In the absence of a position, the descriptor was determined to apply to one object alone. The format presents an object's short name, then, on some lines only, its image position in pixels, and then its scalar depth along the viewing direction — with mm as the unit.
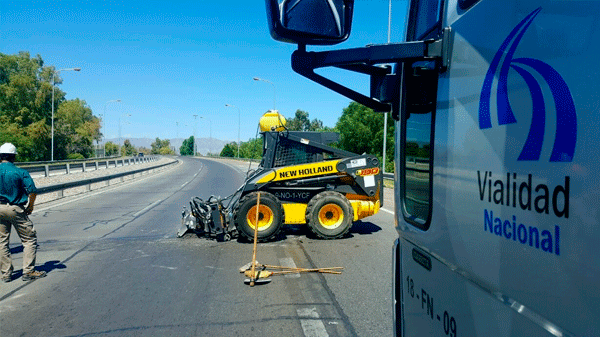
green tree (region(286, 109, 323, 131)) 117225
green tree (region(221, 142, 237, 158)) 113475
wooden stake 6362
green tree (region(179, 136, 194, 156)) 173562
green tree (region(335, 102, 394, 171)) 48531
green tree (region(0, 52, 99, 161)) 68750
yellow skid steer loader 9484
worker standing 6641
